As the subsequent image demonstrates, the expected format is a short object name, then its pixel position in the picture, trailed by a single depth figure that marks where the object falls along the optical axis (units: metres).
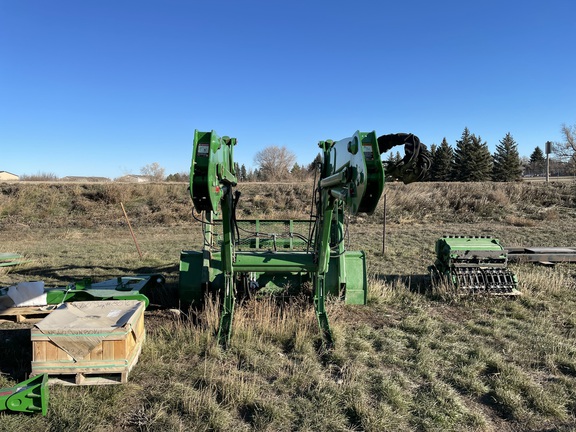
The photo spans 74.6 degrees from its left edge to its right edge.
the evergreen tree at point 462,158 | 49.62
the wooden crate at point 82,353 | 3.35
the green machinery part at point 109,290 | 4.76
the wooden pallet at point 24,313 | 5.02
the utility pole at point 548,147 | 32.26
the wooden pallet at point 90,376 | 3.37
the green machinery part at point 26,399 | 2.98
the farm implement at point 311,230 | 3.29
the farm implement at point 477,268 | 6.27
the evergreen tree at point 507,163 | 51.47
